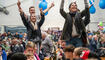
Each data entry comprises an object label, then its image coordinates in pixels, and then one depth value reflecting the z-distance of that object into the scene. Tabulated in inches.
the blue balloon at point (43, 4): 487.8
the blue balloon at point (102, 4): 472.6
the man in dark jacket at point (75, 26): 177.9
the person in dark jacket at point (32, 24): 195.8
